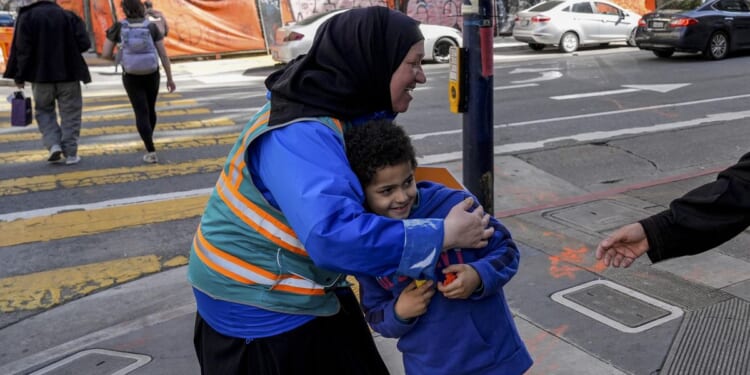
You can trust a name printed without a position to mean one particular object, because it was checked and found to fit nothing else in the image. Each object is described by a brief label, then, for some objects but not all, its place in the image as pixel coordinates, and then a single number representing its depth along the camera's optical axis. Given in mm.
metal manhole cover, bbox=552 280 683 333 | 4152
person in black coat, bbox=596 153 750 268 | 2414
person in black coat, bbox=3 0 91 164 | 8094
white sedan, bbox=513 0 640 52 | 19781
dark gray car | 16500
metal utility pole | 5051
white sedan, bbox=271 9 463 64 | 16547
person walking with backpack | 7961
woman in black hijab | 1829
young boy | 2131
